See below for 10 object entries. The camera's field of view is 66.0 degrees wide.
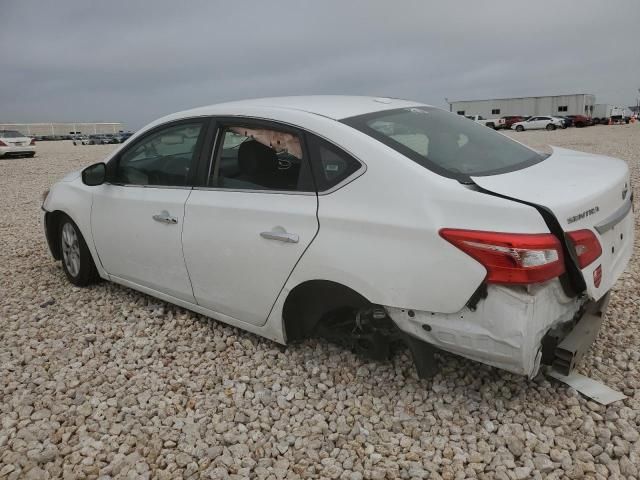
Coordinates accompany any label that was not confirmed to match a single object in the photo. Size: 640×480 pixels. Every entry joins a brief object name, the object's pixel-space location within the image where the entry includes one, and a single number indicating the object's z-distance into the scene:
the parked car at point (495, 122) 47.69
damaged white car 2.06
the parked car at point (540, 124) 42.62
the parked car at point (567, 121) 44.43
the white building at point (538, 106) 54.56
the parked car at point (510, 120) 48.06
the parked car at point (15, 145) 20.59
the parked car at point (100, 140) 47.60
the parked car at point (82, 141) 48.53
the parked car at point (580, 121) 45.94
